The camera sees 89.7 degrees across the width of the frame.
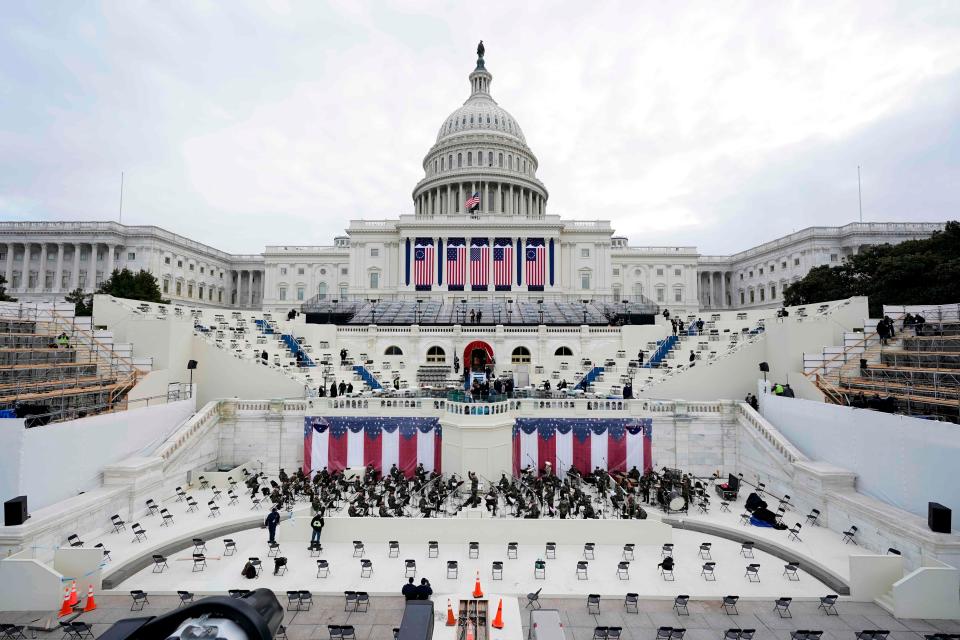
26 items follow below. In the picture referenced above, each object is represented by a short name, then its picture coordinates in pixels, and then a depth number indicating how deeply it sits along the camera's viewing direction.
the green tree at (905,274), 38.56
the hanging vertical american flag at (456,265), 70.75
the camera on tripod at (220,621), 3.19
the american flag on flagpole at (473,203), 77.31
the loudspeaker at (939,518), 15.26
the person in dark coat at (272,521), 18.34
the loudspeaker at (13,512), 15.75
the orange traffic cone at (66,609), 14.00
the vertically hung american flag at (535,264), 71.12
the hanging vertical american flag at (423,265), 71.36
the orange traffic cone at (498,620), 12.32
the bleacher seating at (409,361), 34.84
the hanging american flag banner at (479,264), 70.38
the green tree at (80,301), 45.91
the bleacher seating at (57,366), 21.33
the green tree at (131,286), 50.47
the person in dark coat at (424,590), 13.41
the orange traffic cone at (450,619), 12.73
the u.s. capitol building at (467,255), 71.44
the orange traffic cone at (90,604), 14.20
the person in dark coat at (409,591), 13.52
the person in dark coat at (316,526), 18.20
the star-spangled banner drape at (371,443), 26.19
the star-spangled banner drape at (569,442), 26.05
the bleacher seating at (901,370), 20.33
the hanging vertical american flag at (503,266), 70.88
